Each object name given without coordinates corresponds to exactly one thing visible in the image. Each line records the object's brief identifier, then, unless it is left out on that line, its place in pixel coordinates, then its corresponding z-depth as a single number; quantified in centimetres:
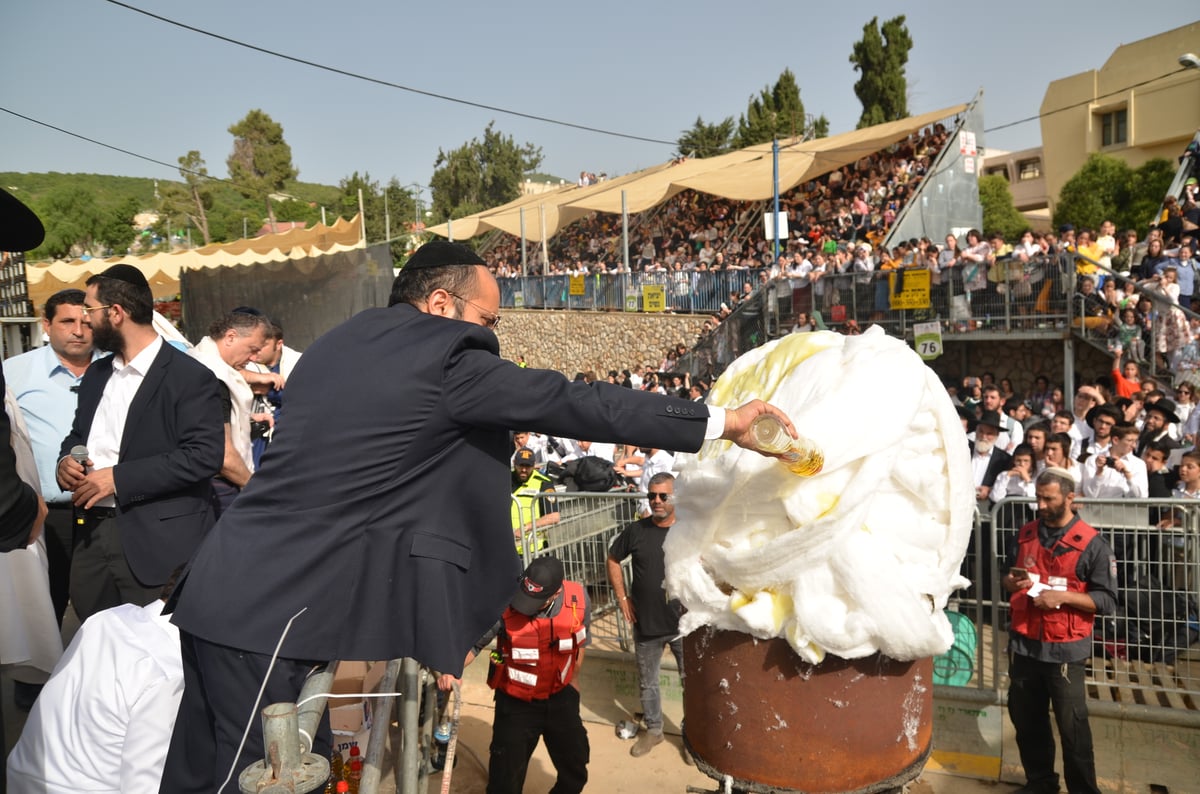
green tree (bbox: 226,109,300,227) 7225
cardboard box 381
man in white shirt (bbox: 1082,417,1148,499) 682
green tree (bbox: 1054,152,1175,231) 3050
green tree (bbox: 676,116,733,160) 5400
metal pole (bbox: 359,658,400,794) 199
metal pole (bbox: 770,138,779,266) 2111
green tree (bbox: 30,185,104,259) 4603
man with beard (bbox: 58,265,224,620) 376
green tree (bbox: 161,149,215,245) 5141
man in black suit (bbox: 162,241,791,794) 213
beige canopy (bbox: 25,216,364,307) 1717
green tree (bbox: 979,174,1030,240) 3897
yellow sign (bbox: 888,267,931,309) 1429
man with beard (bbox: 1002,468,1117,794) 497
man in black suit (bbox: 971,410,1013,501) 778
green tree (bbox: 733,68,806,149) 4800
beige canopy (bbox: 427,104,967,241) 2408
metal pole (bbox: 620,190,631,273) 2421
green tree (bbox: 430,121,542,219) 7200
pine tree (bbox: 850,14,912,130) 4359
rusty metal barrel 278
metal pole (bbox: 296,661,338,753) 177
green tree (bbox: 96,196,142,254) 5141
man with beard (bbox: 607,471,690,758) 626
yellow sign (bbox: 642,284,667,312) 2245
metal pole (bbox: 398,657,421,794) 222
